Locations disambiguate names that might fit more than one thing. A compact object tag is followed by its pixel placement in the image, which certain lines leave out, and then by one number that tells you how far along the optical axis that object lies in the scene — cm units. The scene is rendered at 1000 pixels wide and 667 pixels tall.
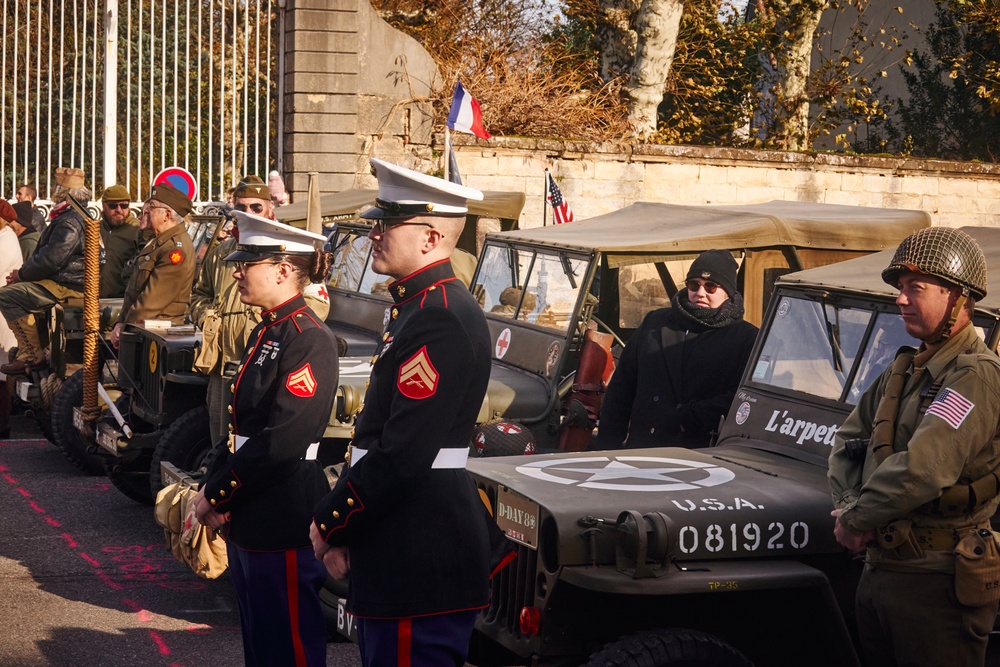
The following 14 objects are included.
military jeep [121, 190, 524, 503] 693
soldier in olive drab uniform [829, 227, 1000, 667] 347
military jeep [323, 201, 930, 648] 637
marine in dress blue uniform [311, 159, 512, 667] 306
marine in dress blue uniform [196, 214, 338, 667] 379
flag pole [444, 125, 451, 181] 1025
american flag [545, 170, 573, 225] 1039
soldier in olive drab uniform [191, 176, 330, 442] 660
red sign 1236
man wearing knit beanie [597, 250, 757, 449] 538
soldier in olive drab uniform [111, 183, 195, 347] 827
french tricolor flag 1145
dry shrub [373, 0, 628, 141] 1466
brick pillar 1377
